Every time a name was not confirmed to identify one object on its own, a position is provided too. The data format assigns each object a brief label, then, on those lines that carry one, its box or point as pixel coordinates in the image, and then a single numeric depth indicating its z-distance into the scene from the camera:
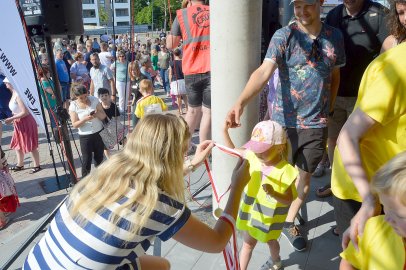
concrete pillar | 2.47
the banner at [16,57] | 3.04
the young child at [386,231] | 1.09
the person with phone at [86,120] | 4.70
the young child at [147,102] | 5.12
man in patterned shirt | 2.35
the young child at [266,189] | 2.12
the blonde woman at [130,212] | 1.49
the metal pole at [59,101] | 3.94
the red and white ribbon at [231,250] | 1.84
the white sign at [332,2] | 7.20
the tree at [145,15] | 47.48
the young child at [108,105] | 5.39
